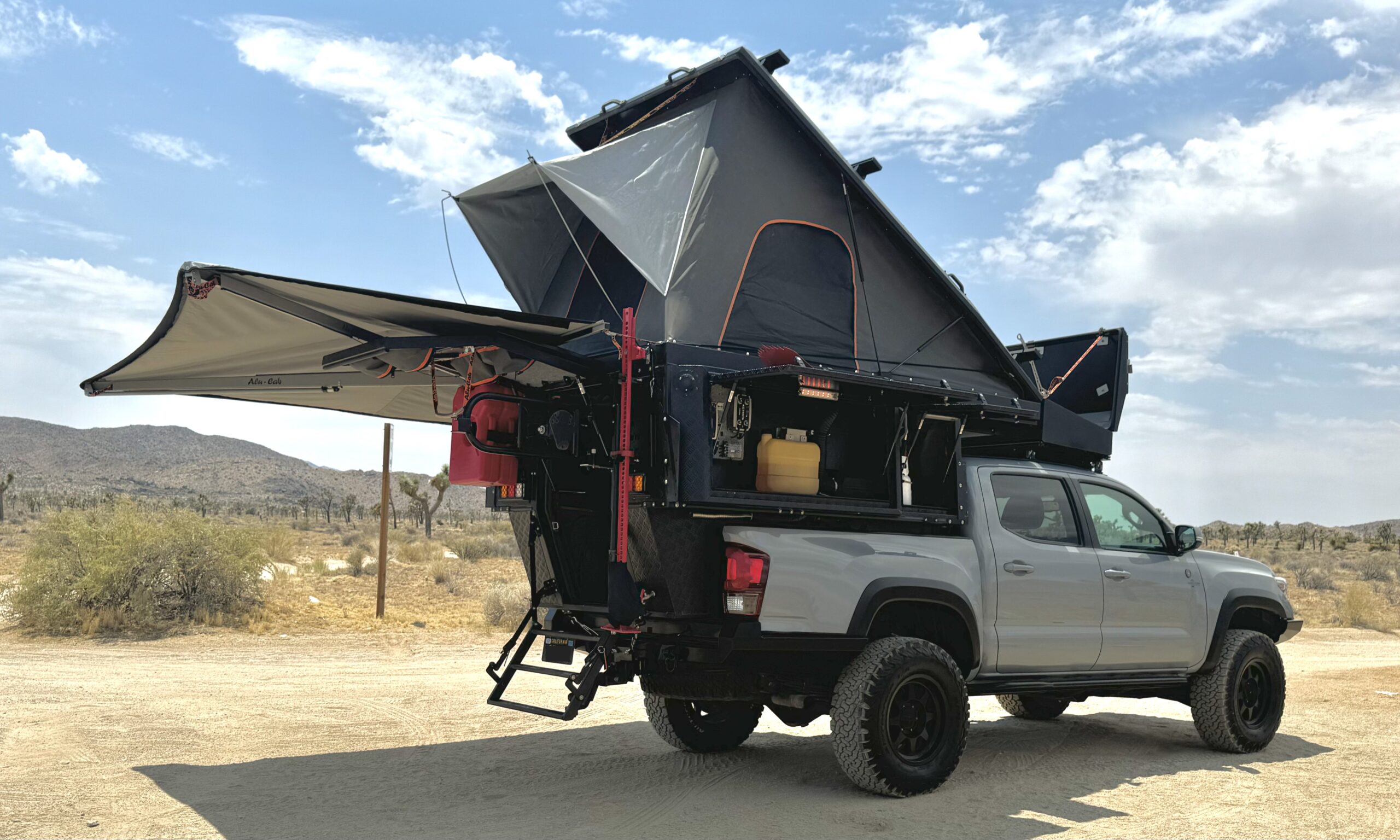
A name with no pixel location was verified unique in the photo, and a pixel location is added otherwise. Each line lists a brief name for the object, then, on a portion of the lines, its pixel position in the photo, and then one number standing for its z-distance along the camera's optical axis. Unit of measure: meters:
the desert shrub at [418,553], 26.77
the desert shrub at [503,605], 17.12
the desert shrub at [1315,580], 26.97
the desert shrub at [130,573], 15.02
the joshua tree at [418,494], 36.13
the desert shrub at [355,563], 23.36
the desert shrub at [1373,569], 30.44
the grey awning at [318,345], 6.22
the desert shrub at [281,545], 21.83
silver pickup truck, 6.41
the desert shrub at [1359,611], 20.52
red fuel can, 6.65
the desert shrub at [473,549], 27.97
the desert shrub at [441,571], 22.03
